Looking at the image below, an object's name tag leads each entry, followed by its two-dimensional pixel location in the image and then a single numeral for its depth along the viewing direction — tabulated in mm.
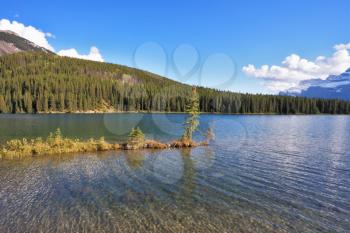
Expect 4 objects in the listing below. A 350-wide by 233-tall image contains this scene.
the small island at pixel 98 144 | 42844
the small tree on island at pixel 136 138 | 50531
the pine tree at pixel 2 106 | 176875
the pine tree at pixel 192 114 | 57125
